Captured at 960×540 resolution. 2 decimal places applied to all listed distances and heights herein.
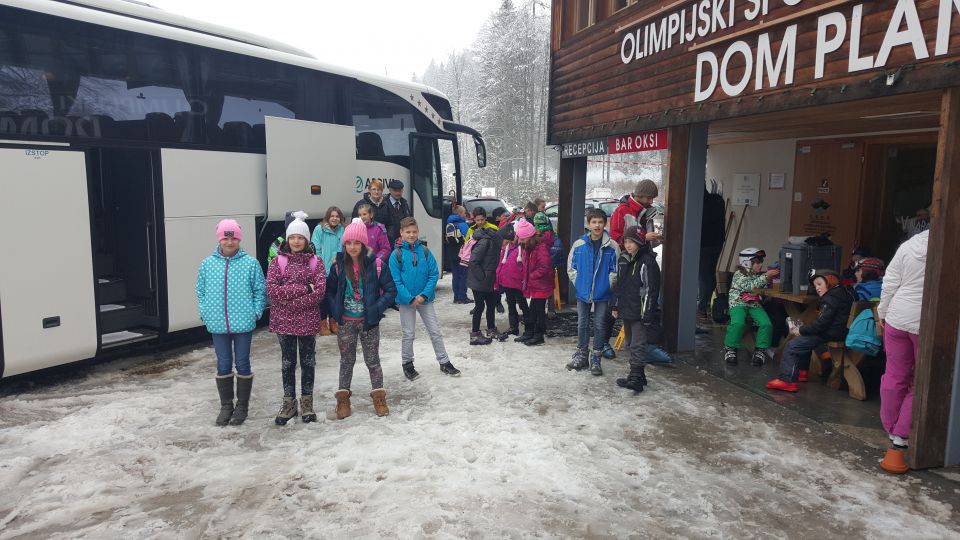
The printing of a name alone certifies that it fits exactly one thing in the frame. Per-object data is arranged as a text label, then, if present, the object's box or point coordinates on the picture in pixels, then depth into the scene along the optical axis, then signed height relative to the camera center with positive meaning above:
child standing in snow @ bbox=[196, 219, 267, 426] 5.24 -0.86
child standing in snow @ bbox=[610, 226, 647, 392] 6.36 -0.98
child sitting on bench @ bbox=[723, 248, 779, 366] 7.23 -1.22
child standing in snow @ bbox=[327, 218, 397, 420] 5.53 -0.91
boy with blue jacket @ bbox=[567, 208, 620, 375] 6.85 -0.73
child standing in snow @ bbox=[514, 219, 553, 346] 8.14 -0.92
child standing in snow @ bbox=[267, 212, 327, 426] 5.25 -0.80
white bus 5.93 +0.54
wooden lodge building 4.39 +1.05
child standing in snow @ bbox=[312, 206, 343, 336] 8.30 -0.48
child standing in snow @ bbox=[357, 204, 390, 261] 8.34 -0.44
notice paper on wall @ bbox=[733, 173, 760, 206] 11.23 +0.33
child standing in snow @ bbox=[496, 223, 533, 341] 8.31 -0.92
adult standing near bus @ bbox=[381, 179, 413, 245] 9.31 -0.10
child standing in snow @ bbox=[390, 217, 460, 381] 6.36 -0.71
